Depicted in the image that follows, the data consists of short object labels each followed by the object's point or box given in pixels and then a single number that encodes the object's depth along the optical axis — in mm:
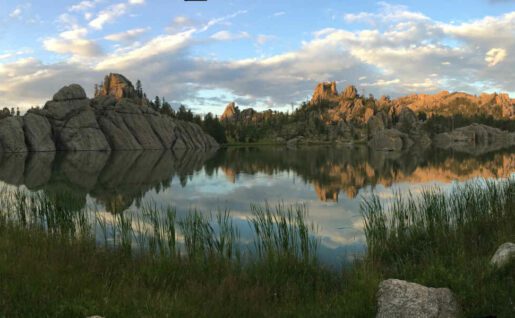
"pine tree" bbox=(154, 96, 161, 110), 192775
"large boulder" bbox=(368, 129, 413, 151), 147375
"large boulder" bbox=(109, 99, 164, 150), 131000
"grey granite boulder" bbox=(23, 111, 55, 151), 104750
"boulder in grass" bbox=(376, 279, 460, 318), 7945
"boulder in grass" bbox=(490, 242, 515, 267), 9695
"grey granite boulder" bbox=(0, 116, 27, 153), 98500
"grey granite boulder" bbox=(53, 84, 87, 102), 123000
